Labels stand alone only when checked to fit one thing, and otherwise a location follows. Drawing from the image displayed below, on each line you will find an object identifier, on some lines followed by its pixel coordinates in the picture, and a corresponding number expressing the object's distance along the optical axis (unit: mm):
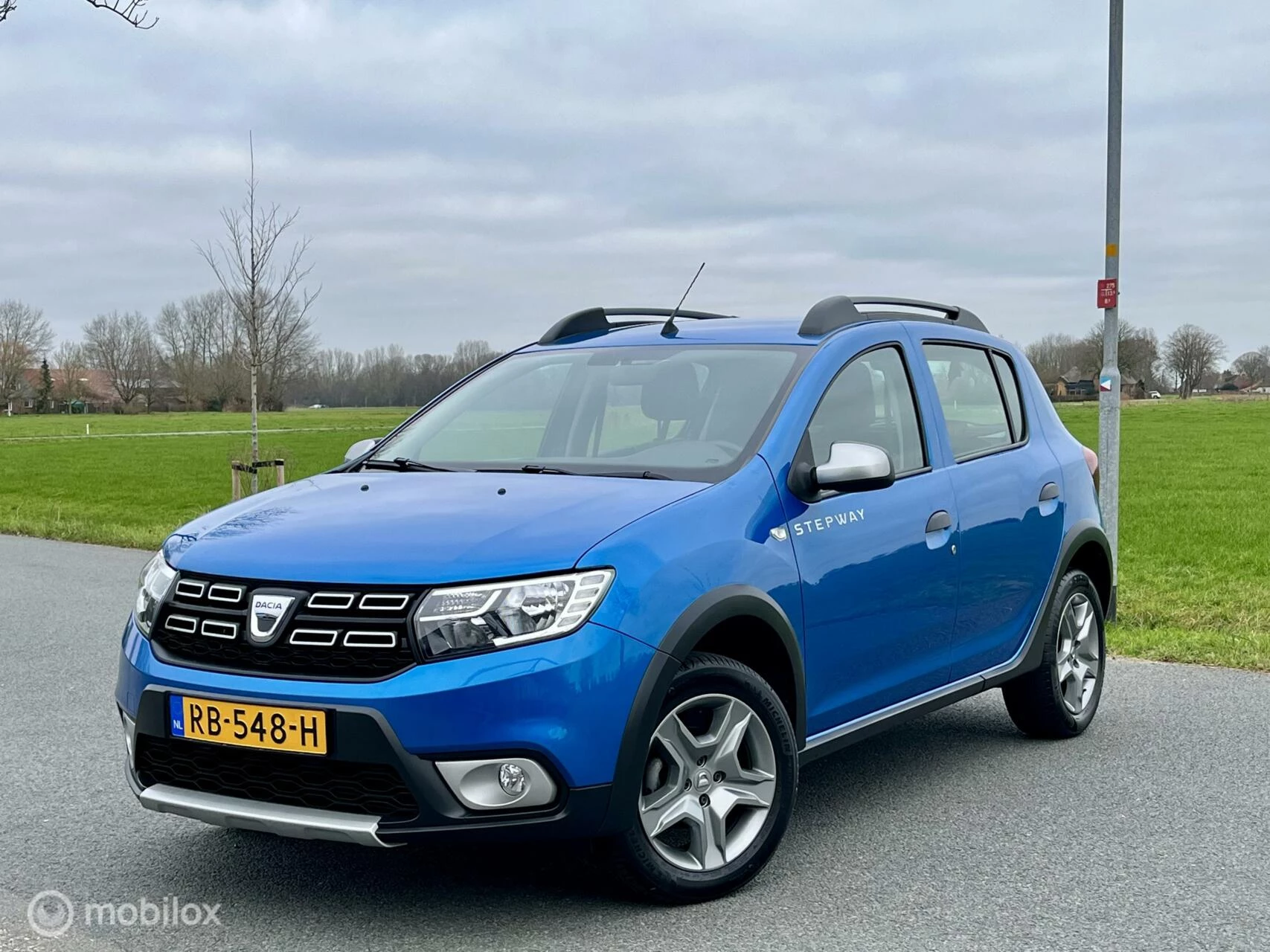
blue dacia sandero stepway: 3566
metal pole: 9867
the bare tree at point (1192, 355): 135750
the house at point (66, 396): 119812
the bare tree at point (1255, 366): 140750
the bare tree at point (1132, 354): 94125
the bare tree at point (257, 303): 19344
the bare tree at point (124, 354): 126500
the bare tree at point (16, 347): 119375
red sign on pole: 9836
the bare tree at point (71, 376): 122188
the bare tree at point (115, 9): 8789
